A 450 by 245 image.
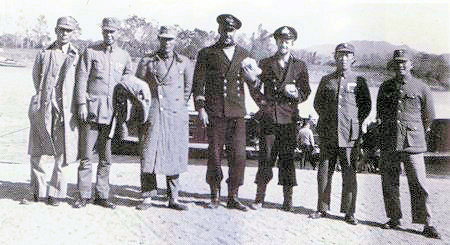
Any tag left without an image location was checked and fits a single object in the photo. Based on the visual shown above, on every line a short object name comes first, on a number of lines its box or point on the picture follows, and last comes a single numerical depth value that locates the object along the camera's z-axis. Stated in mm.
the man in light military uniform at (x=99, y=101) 5254
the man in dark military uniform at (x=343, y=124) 5172
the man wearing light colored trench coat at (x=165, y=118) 5266
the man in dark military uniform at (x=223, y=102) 5320
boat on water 12183
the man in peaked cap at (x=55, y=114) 5316
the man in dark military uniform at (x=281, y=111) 5414
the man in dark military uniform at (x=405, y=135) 4922
